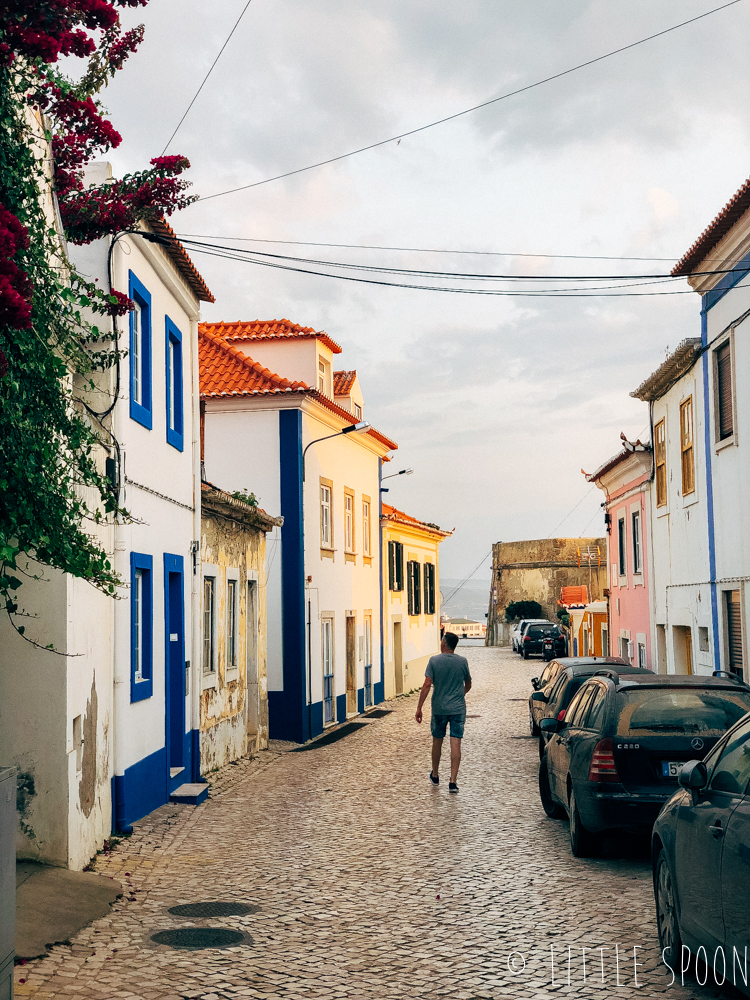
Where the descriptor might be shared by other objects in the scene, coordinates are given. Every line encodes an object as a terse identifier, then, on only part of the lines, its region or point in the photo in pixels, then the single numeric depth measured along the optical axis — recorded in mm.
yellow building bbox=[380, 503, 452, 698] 33781
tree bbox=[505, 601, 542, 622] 63781
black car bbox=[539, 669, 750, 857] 8570
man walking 13406
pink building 23641
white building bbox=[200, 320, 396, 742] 22266
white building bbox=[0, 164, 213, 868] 8391
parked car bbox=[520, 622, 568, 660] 51100
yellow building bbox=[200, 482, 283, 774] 15375
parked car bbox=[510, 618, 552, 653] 53062
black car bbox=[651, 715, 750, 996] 4586
